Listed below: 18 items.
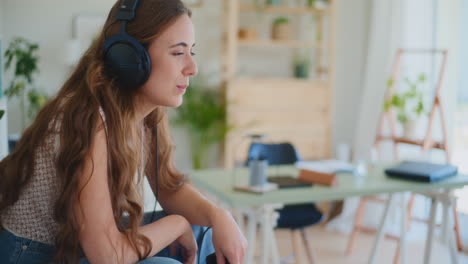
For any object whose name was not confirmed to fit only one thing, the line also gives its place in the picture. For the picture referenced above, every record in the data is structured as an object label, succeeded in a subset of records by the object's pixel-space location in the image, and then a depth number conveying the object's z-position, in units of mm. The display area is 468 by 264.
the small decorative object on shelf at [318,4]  4105
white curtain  3811
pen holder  2068
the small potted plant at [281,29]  4059
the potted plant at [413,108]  3352
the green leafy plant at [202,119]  4105
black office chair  2594
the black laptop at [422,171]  2244
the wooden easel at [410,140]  3213
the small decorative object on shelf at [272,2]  4062
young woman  1068
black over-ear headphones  1139
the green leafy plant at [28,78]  3519
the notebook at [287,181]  2102
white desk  1964
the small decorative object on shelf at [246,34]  4027
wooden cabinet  3957
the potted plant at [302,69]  4238
